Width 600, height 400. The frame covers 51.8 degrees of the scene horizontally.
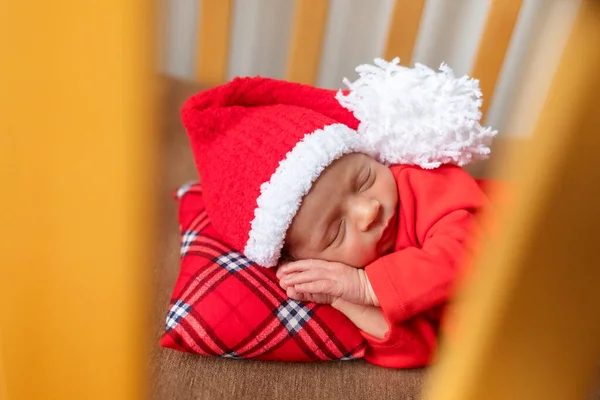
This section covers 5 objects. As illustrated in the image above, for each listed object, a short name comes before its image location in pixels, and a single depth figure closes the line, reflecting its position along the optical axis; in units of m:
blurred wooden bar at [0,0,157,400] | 0.21
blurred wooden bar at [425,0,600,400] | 0.21
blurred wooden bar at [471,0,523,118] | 0.92
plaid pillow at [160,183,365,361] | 0.66
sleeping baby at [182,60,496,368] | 0.67
